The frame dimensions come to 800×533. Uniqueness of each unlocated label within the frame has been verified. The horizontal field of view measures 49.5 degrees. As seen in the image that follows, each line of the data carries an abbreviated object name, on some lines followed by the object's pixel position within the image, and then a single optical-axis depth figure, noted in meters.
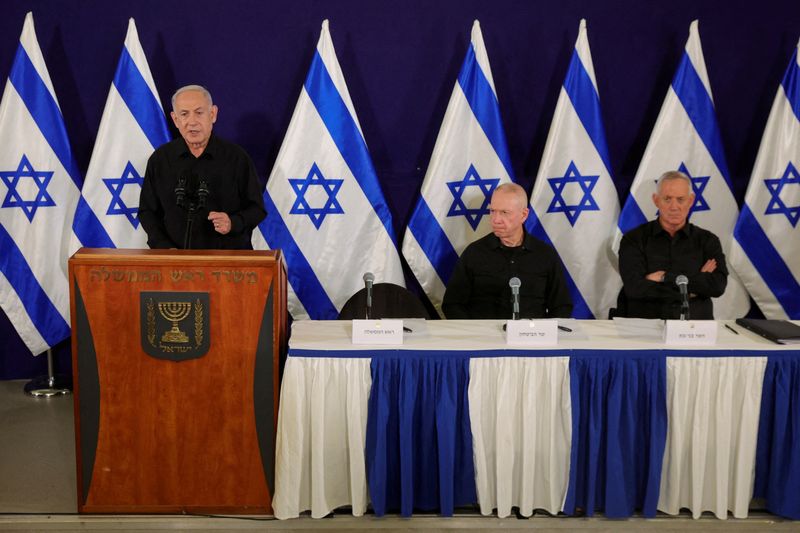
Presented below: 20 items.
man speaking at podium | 4.29
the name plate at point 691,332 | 3.39
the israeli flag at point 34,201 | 4.71
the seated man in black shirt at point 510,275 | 4.30
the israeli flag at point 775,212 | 4.99
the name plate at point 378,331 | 3.36
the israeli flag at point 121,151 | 4.74
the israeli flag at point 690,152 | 4.95
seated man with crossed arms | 4.36
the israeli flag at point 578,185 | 4.95
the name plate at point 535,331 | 3.37
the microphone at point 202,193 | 3.62
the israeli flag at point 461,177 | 4.90
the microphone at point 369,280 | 3.40
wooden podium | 3.26
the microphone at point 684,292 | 3.44
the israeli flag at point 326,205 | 4.84
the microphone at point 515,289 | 3.38
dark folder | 3.44
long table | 3.33
